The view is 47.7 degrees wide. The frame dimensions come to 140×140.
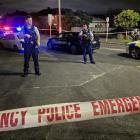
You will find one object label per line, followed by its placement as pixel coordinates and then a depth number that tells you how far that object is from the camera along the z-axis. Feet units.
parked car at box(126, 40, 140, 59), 26.74
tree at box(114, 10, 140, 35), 55.28
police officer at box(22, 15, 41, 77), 16.88
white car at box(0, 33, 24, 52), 32.20
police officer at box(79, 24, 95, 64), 22.52
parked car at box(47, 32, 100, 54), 30.39
